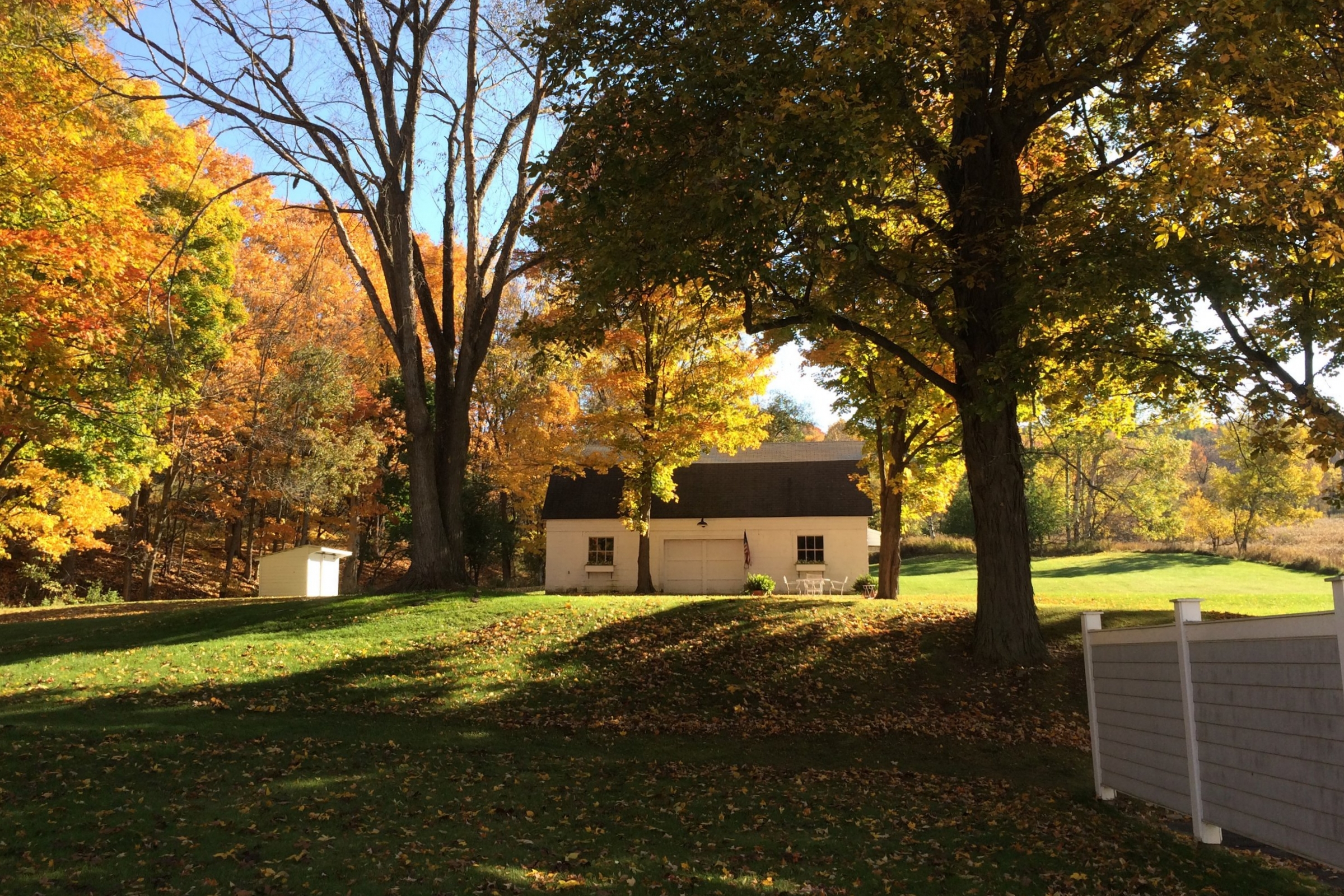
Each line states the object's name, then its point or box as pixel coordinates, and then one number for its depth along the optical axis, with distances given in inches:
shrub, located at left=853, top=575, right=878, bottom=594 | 1094.4
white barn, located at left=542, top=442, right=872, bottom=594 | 1147.3
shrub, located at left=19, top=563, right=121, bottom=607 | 1080.2
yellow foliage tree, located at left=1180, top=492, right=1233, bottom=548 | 1726.1
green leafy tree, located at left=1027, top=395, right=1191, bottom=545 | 1852.9
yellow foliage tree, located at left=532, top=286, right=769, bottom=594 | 899.4
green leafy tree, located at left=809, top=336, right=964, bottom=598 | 713.6
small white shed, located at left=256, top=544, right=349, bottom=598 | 995.9
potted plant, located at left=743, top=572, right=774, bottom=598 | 1035.9
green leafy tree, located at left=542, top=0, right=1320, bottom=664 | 357.4
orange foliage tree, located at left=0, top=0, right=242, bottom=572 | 634.8
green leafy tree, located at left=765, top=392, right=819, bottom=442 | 2229.3
